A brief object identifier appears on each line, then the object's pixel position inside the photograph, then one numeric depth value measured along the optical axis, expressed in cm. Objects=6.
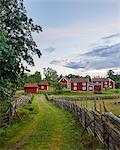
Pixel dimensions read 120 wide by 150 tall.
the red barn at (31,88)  3800
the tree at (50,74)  6670
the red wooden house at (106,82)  4358
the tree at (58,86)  3590
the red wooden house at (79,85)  3863
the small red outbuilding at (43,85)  4282
